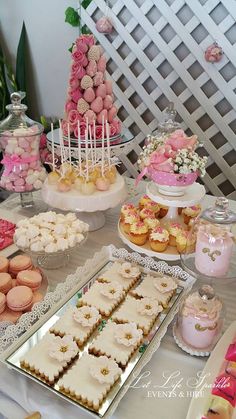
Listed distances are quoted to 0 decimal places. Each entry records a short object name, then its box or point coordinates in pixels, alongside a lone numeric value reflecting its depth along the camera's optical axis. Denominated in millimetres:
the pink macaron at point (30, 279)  817
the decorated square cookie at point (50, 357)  637
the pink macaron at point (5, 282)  798
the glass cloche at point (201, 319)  712
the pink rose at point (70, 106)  1157
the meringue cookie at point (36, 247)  895
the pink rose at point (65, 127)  1141
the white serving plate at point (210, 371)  575
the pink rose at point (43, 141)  1305
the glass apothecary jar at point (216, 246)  716
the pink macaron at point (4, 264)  857
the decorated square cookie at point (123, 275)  863
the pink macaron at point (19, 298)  761
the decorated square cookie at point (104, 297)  786
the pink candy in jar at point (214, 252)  714
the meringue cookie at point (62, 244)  901
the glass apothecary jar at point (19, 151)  1121
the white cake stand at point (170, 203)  936
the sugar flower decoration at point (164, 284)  823
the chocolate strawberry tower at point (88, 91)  1104
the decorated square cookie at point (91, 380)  598
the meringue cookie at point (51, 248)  891
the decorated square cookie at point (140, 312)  746
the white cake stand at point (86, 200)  1064
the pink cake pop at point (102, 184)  1092
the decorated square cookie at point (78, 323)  712
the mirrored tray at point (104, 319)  622
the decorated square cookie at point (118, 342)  672
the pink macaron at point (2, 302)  761
